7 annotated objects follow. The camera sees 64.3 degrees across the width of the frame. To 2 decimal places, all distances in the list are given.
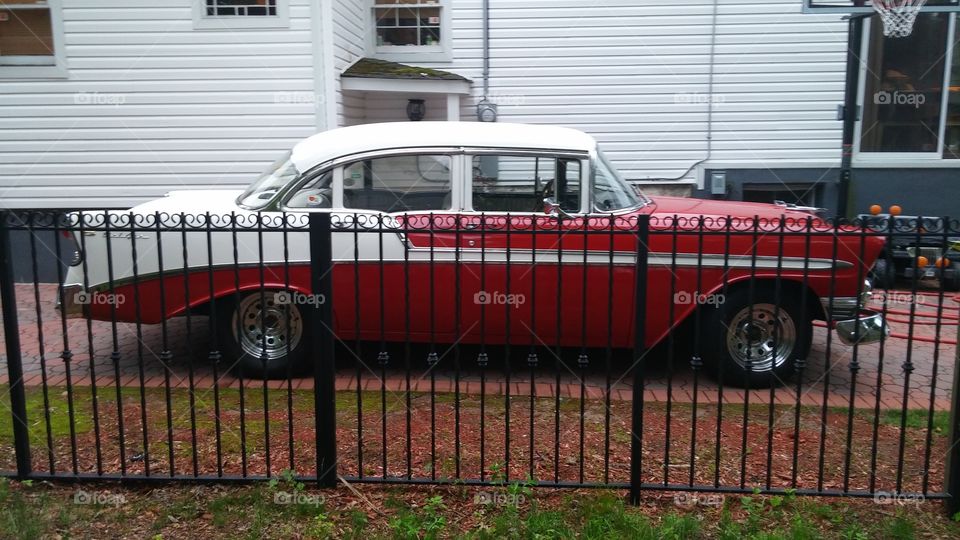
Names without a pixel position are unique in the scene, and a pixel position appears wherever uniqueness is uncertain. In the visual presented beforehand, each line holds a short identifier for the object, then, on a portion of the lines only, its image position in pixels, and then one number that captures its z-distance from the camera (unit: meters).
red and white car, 5.77
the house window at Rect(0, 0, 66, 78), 9.77
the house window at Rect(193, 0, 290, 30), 9.68
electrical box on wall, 11.08
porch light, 11.16
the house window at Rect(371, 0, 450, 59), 11.44
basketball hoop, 9.54
